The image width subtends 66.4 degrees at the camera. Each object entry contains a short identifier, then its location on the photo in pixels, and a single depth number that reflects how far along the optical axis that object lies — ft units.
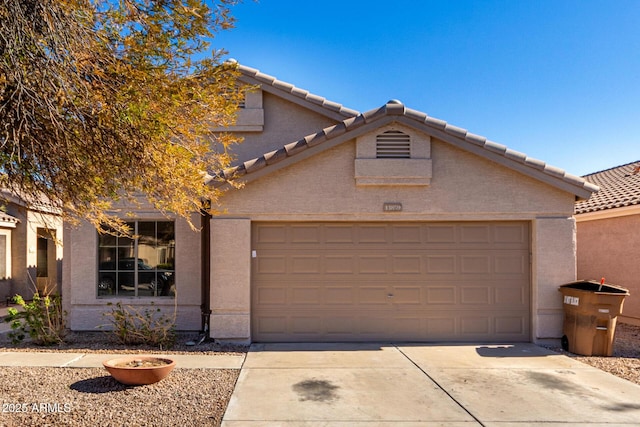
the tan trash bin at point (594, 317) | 28.19
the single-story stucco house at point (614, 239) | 39.45
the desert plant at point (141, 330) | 29.78
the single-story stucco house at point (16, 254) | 50.72
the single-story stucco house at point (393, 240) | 30.78
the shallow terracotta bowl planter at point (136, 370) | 21.01
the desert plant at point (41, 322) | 29.78
